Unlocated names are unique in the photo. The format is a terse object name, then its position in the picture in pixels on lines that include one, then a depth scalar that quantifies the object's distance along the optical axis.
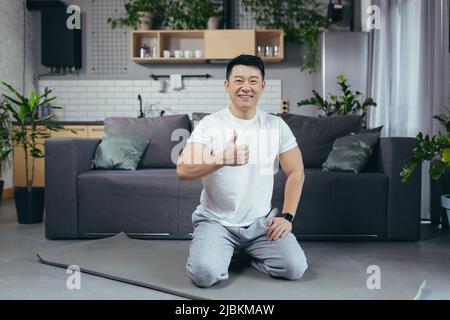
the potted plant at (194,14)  5.98
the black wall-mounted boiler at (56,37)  6.18
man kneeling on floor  2.16
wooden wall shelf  5.86
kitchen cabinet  5.63
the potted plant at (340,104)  4.19
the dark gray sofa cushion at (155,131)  3.78
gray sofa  3.11
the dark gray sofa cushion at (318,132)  3.62
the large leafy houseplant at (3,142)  4.00
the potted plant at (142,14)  6.01
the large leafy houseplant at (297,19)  5.91
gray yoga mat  2.03
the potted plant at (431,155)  2.58
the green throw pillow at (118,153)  3.52
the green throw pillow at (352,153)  3.23
